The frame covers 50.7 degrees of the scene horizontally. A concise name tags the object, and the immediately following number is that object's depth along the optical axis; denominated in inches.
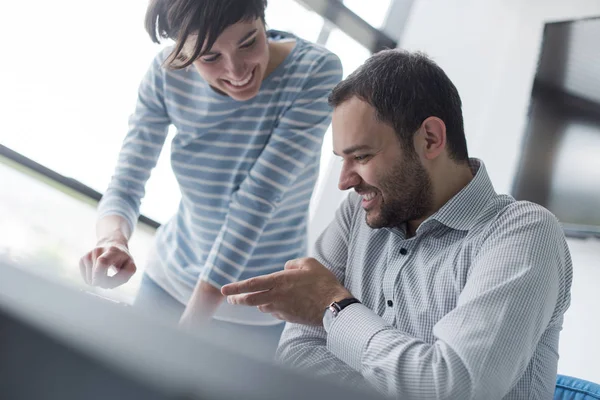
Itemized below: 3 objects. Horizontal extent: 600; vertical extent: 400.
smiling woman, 49.5
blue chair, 46.3
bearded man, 34.7
